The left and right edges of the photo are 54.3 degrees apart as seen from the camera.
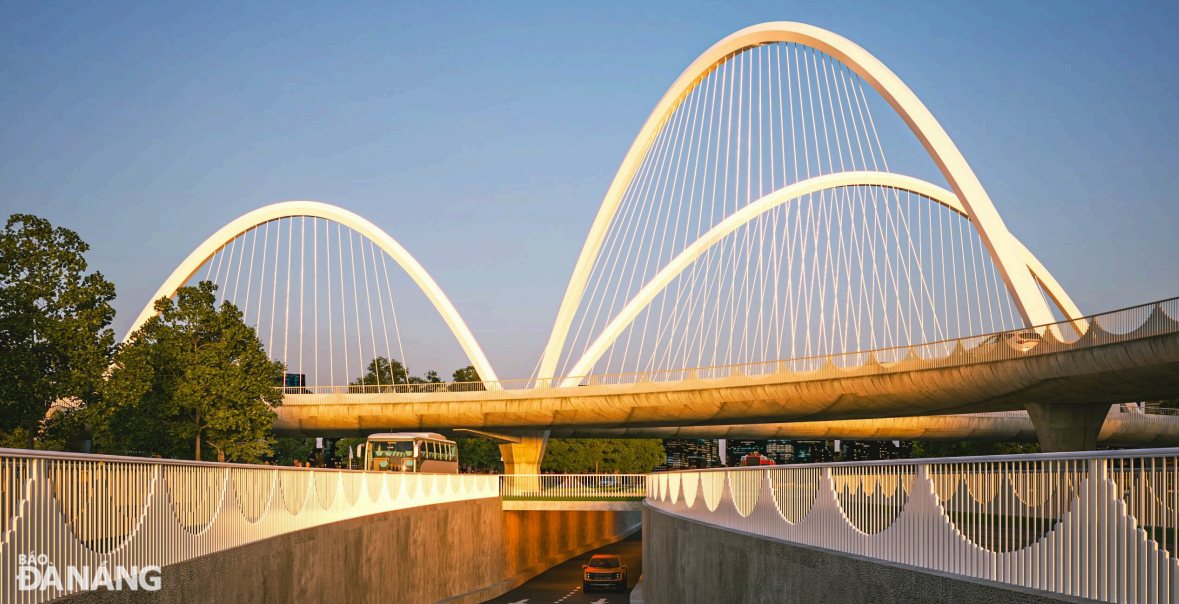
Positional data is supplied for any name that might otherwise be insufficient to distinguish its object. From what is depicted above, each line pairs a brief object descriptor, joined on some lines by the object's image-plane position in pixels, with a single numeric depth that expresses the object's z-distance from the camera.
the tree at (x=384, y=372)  132.70
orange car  43.19
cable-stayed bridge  40.94
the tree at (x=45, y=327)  30.73
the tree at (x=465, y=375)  123.12
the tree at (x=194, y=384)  46.94
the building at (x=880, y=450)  143.75
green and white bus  48.06
